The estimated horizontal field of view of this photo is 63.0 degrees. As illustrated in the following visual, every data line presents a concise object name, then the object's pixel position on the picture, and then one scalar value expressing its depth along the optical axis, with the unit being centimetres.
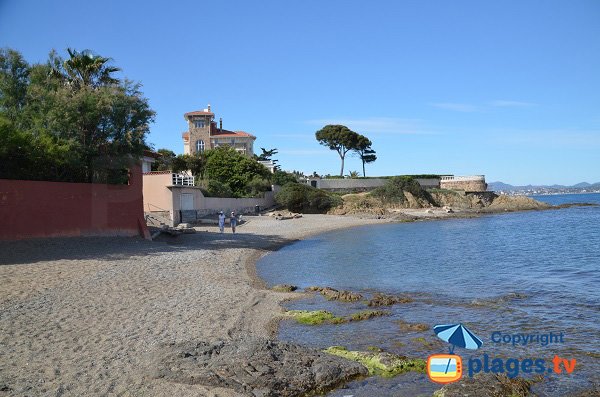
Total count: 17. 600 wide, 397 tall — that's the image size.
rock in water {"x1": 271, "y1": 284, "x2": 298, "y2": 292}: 1602
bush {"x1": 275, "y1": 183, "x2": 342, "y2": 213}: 5578
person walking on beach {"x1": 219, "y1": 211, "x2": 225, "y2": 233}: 3222
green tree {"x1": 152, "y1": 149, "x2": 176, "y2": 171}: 4906
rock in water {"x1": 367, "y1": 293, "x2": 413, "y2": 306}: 1373
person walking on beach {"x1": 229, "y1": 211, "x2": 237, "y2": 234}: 3322
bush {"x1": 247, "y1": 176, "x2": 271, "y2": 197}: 5391
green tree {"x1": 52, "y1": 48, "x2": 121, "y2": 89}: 2498
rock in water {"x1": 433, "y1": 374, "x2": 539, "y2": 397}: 693
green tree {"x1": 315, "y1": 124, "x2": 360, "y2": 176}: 8688
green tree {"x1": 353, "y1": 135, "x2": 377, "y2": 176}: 8872
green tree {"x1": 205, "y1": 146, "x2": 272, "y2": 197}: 5294
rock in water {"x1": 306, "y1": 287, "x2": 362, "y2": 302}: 1444
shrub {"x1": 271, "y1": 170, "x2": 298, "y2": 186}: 6212
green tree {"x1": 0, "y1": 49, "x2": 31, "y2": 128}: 2305
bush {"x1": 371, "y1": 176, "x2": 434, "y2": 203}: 6876
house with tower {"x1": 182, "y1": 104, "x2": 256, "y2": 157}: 7456
